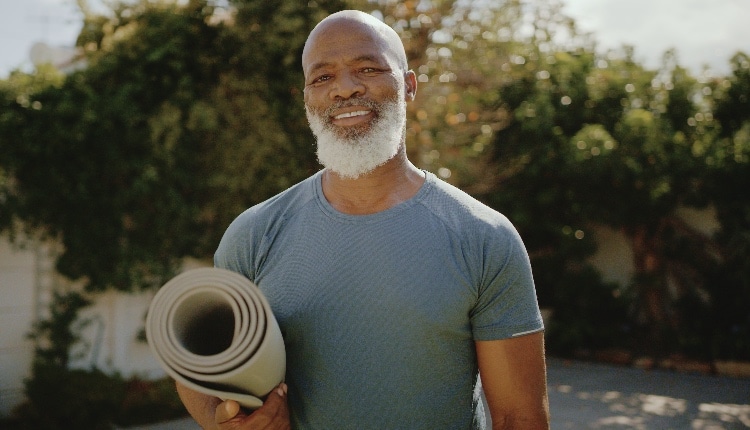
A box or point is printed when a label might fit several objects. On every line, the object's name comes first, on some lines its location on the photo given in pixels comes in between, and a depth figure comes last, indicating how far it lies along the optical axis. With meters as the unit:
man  1.58
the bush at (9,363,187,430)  5.61
